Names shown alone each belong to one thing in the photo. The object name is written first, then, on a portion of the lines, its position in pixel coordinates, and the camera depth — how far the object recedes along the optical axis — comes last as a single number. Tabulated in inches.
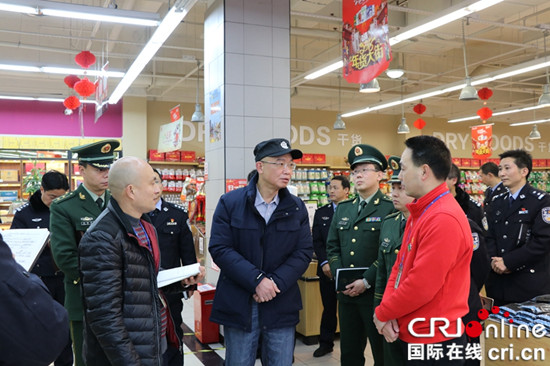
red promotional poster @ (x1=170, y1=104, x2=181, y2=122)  364.8
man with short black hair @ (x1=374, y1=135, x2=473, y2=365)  78.3
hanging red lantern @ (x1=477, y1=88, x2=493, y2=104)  402.9
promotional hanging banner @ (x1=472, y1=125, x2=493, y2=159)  518.0
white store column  206.8
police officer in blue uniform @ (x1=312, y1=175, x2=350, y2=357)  180.7
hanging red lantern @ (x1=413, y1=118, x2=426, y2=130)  509.3
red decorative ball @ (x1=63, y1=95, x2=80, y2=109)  351.6
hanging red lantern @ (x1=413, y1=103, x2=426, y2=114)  482.3
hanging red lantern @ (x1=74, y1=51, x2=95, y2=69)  271.1
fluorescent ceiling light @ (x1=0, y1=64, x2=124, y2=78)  316.5
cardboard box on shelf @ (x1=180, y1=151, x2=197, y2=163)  514.4
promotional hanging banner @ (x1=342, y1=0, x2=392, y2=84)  180.4
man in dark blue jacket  100.2
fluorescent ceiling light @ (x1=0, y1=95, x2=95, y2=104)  471.2
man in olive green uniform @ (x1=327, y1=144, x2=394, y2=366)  121.6
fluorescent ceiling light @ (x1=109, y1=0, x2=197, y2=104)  211.9
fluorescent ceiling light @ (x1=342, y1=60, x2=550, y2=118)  344.2
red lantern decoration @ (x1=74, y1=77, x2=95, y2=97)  291.0
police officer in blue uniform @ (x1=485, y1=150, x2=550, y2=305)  144.6
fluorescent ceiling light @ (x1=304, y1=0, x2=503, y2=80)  222.6
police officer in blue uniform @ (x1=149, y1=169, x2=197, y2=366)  140.4
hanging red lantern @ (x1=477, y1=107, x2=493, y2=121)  416.5
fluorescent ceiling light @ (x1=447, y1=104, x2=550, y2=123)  519.3
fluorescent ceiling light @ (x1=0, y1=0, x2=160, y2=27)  207.6
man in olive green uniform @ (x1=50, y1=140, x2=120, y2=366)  109.3
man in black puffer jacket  73.5
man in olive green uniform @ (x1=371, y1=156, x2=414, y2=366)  100.0
